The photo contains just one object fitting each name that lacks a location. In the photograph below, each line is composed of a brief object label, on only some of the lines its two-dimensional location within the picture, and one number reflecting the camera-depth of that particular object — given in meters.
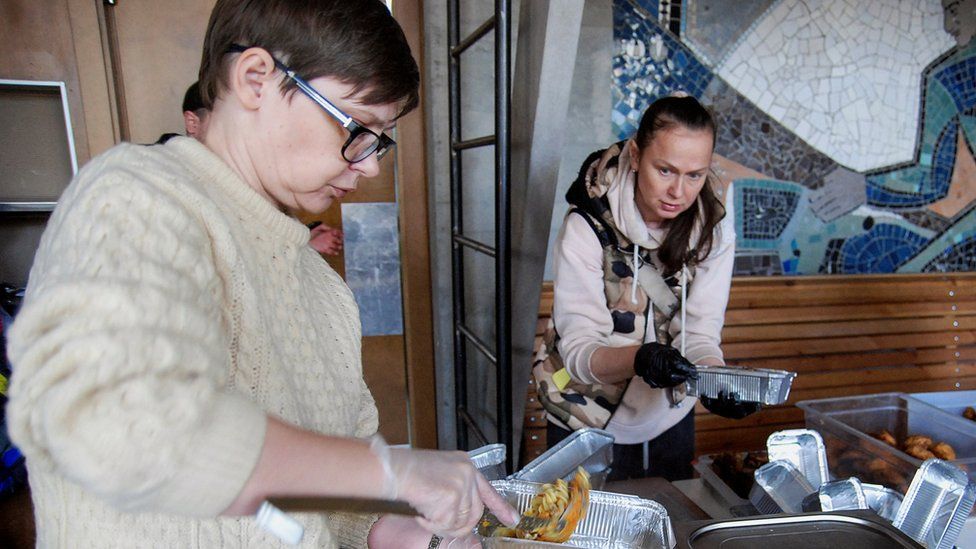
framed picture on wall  2.25
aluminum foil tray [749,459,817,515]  1.15
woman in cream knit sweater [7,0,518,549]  0.45
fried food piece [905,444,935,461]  1.56
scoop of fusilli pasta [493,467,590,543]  0.94
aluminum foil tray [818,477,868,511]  1.06
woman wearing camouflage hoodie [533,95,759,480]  1.63
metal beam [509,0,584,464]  1.77
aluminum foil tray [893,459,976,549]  1.06
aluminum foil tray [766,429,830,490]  1.27
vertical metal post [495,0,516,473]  1.83
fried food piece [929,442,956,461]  1.60
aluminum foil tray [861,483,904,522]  1.16
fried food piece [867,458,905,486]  1.38
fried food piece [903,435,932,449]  1.63
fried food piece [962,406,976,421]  2.09
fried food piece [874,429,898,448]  1.67
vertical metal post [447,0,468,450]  2.35
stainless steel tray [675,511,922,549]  0.89
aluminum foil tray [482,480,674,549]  1.00
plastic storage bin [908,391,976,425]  2.21
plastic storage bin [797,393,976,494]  1.40
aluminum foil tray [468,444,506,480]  1.14
